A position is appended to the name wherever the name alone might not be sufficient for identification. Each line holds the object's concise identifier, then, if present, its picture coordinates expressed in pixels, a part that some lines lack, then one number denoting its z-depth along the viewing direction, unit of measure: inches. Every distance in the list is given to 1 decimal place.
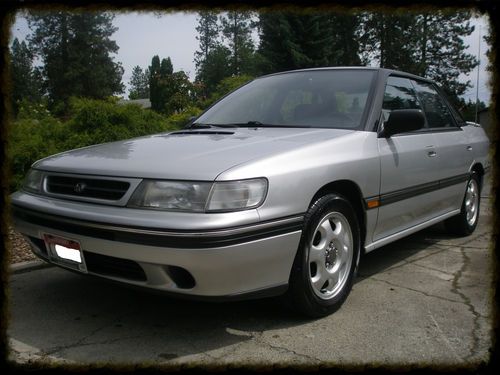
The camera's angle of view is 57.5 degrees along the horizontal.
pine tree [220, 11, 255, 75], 1460.4
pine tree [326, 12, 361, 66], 999.6
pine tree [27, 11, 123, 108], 1320.1
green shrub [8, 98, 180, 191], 220.8
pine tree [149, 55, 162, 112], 1217.8
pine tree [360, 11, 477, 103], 1040.8
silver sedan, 88.7
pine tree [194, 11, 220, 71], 1514.8
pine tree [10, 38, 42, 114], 1086.9
